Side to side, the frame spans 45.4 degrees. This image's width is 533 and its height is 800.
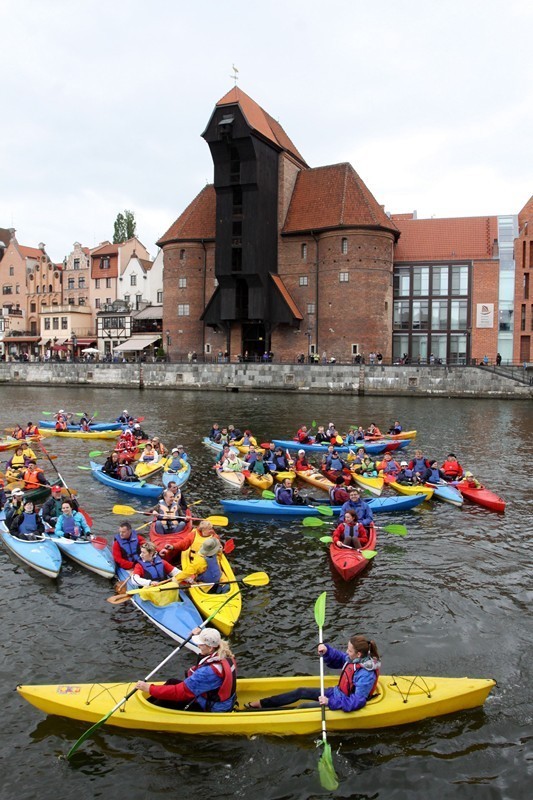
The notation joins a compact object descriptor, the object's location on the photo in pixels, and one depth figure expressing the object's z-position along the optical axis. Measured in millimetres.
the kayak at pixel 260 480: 20625
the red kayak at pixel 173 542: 13289
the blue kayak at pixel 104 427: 32750
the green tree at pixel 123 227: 91625
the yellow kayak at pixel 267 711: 7922
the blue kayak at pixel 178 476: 20984
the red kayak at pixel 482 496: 18161
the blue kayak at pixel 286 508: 17439
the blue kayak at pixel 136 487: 19656
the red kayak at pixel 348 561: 13172
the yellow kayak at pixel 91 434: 31078
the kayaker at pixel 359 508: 15125
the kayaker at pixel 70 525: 14289
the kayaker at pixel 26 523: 14516
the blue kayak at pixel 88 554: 13102
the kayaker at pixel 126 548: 12930
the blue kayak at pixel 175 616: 10461
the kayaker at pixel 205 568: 11797
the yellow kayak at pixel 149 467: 22438
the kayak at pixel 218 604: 10719
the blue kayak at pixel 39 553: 13172
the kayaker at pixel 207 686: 8000
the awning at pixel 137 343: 70938
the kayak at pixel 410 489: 18719
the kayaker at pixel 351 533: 14125
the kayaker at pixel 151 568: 12180
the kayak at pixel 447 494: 18719
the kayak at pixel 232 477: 21156
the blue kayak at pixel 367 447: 27047
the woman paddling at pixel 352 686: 8109
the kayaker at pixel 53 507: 15133
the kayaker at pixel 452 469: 20281
